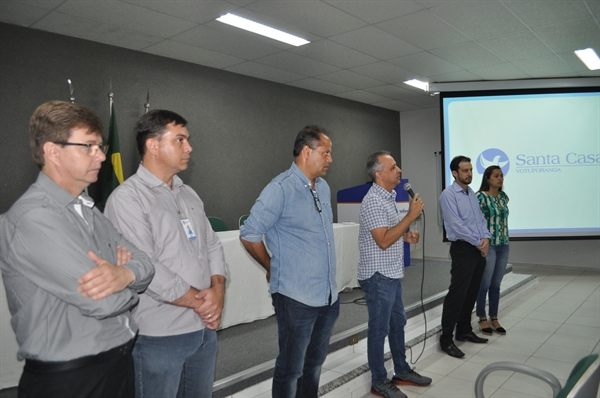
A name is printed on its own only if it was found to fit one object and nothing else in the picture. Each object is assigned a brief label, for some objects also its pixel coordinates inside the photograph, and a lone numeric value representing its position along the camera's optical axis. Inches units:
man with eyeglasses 43.7
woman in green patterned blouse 154.6
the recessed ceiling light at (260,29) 158.9
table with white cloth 138.4
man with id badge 56.7
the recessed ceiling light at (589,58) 203.2
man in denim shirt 78.5
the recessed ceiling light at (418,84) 257.0
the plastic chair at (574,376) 41.8
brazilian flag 155.7
